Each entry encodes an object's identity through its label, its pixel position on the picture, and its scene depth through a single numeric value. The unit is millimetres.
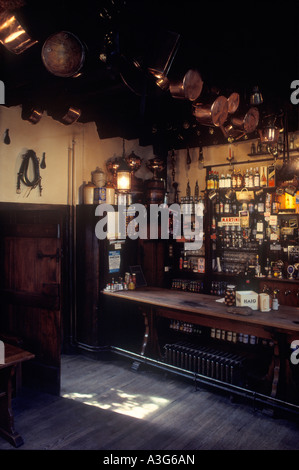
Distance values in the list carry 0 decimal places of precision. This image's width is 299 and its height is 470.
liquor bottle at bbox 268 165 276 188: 5950
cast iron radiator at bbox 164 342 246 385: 4633
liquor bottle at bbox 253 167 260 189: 6115
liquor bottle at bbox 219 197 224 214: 6566
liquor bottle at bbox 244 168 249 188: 6223
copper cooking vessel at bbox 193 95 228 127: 4070
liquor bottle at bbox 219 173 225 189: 6469
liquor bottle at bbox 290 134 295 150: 6023
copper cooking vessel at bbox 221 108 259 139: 4695
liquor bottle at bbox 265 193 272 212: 6055
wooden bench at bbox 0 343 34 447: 3421
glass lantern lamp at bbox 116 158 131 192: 6086
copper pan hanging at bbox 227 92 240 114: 4327
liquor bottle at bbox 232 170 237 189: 6301
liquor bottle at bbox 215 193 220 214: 6602
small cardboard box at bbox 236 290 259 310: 4539
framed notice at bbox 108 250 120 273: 5938
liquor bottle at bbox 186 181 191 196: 7072
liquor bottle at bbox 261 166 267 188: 6051
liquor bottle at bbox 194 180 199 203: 6912
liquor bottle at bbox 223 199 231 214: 6500
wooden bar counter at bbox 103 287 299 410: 4086
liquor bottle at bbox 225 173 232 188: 6421
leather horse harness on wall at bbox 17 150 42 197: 5199
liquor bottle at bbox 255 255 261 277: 6105
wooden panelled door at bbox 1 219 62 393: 4488
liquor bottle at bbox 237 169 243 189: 6262
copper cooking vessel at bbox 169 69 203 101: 3575
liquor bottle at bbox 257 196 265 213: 6180
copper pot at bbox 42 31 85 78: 3002
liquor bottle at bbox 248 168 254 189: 6180
